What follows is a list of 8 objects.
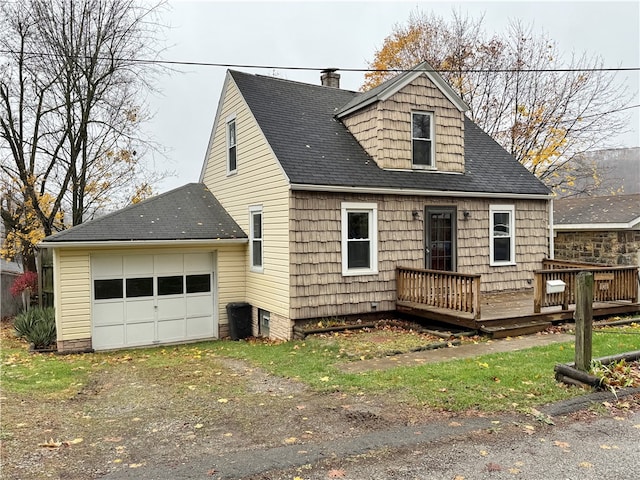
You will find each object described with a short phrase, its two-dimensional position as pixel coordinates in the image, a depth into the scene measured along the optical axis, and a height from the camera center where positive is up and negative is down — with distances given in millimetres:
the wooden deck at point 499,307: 9617 -1785
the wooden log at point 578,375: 5859 -1886
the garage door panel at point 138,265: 12086 -859
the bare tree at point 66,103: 15844 +4643
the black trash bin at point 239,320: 12836 -2433
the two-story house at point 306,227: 11086 +100
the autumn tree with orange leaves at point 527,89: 22125 +6825
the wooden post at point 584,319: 6105 -1203
